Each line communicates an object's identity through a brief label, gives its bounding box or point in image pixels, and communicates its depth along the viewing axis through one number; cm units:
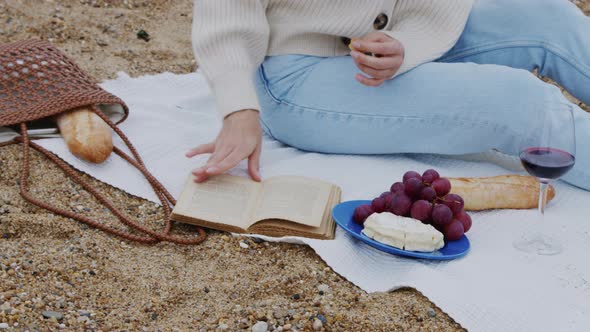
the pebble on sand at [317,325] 167
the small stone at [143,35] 328
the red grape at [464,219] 194
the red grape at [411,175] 197
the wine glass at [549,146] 174
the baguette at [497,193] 208
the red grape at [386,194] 197
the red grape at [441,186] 194
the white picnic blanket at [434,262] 172
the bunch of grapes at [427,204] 189
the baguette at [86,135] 221
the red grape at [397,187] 197
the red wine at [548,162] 174
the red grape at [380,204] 195
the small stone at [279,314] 169
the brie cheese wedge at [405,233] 184
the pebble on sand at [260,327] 164
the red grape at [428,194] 191
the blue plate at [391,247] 185
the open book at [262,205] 197
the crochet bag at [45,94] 225
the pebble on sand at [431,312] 172
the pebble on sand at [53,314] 162
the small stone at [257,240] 198
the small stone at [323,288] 179
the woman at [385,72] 212
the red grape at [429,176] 196
